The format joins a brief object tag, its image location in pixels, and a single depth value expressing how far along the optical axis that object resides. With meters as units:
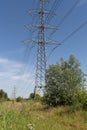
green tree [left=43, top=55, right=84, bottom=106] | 12.10
